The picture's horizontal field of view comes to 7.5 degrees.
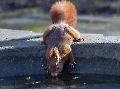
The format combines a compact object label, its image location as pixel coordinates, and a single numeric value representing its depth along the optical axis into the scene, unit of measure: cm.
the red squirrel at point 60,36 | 683
